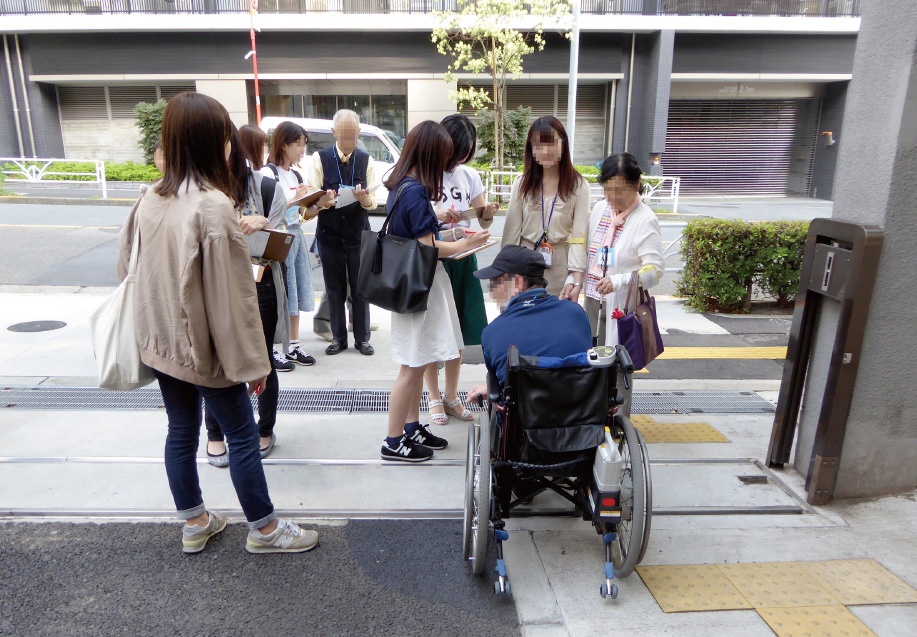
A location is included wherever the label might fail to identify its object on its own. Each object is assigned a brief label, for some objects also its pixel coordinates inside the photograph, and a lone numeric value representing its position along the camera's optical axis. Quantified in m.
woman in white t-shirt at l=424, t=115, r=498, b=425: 3.60
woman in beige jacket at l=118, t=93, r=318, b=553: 2.48
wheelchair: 2.58
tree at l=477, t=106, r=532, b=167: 18.83
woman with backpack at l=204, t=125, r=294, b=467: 3.28
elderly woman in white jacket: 3.49
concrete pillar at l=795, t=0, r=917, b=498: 2.95
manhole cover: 6.09
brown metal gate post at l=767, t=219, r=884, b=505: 3.07
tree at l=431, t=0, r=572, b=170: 17.30
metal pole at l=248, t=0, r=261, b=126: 16.33
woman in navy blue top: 3.27
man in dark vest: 5.02
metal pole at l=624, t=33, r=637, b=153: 20.52
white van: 13.82
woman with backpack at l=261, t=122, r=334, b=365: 5.06
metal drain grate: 4.48
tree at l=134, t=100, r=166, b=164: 19.50
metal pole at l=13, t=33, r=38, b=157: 20.48
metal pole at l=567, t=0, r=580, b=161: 16.06
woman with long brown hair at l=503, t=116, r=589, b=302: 3.82
